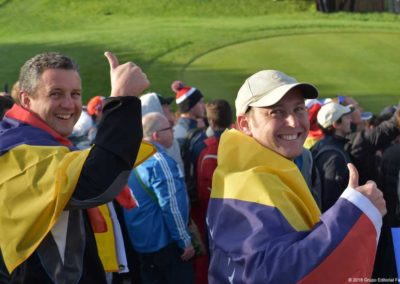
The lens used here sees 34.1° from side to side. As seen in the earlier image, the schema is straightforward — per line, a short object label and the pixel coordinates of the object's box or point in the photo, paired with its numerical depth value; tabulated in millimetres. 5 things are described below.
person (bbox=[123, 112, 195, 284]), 4770
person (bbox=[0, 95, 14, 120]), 4184
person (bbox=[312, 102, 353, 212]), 5145
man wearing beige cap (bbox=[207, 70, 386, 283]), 2289
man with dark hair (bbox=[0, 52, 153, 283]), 2518
